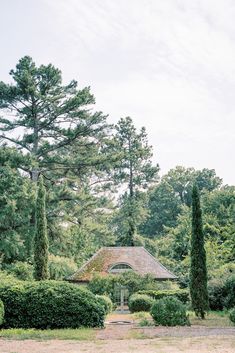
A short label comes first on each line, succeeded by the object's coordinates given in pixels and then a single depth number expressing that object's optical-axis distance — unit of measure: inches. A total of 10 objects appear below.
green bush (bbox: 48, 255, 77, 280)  1227.9
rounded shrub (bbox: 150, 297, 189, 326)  677.3
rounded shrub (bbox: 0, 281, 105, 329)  658.2
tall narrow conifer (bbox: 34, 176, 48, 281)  884.0
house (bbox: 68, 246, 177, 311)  1330.0
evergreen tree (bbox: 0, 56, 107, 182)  1336.1
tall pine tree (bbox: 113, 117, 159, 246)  2117.4
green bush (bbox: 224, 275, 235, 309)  954.7
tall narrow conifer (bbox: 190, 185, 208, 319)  830.5
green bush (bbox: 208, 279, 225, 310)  1016.1
